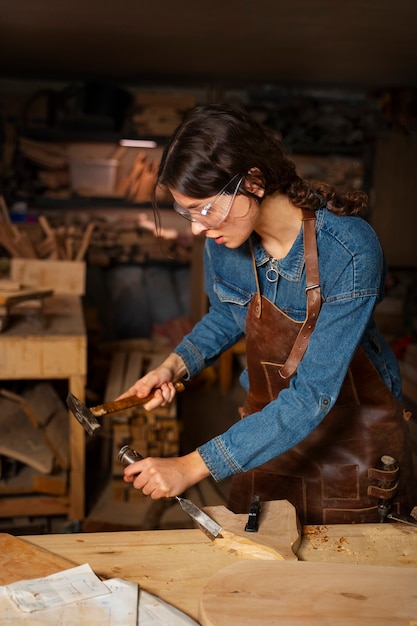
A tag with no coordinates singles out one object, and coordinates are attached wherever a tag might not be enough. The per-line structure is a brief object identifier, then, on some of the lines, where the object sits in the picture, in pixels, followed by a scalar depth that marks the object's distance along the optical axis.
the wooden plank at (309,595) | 1.45
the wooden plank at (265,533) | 1.79
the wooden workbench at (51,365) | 3.97
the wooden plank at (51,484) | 4.29
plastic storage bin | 8.43
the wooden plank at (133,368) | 5.09
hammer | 2.08
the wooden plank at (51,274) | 5.11
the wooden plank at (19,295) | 3.96
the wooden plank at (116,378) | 4.89
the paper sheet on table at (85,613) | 1.46
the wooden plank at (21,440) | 4.27
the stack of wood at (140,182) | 8.11
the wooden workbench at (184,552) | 1.70
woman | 1.92
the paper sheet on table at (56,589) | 1.51
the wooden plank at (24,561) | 1.65
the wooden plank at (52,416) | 4.40
